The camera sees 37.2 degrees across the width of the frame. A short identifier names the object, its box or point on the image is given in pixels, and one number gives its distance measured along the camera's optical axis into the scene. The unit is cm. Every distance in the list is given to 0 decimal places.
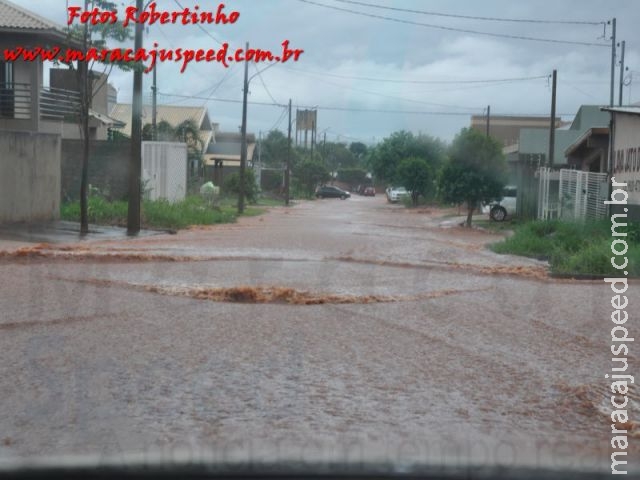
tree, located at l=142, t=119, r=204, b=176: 5323
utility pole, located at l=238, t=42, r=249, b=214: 4259
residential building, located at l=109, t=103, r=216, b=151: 6869
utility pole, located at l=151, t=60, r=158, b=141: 4331
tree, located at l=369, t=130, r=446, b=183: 7468
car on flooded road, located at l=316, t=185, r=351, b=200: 8919
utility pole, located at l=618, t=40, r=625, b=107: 5119
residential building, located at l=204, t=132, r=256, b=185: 6831
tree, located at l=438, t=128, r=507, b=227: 3719
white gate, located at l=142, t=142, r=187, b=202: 3506
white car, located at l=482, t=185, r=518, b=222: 4041
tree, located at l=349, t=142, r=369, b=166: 15561
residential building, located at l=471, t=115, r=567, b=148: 8662
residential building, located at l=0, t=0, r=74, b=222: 2339
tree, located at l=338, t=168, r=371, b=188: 12231
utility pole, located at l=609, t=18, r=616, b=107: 4750
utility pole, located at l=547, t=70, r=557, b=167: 3603
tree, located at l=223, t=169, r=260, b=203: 5347
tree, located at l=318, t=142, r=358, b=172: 13862
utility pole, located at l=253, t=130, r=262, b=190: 7616
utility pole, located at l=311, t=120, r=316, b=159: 10294
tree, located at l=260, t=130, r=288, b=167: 10625
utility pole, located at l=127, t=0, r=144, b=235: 2483
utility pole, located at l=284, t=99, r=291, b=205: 6216
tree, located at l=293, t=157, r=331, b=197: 8575
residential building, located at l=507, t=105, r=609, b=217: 3412
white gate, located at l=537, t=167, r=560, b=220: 3147
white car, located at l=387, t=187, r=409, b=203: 7575
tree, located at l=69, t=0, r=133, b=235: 2381
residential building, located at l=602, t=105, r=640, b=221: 2400
